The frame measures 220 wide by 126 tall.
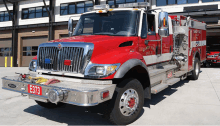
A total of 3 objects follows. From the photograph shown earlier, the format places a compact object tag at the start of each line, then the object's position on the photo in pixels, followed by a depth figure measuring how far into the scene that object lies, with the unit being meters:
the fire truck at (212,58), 16.05
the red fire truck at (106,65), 3.36
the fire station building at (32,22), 19.97
